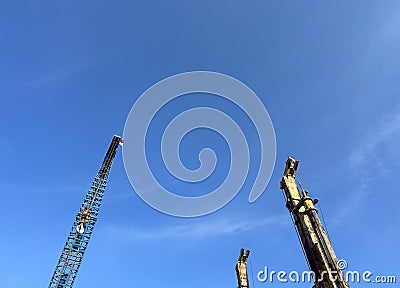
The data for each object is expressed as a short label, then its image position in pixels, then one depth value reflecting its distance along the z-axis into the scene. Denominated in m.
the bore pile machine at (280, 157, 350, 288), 12.60
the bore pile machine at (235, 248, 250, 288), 26.02
